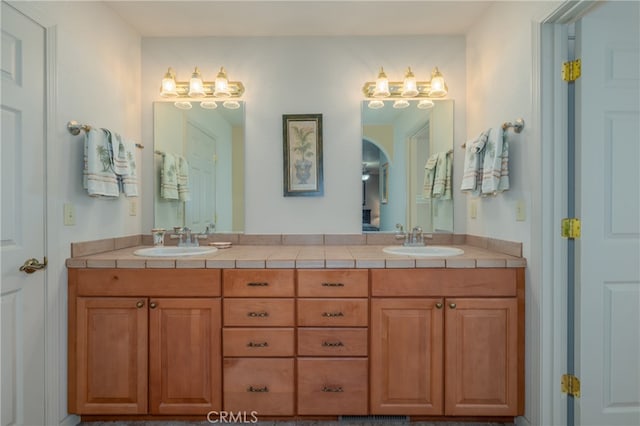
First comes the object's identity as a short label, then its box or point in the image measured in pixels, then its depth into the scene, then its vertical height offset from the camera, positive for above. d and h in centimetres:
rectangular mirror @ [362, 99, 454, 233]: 249 +33
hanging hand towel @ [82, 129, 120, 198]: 187 +26
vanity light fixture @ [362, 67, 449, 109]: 239 +84
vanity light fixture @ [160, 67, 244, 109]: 240 +84
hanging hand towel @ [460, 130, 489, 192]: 204 +29
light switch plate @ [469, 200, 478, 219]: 236 +2
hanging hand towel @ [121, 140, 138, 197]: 210 +22
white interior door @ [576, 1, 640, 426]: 160 -1
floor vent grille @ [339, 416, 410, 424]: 188 -110
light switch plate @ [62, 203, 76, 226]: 181 -1
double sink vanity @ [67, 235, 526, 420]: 181 -65
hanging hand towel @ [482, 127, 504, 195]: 189 +27
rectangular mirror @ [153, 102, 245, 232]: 249 +29
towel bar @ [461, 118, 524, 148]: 180 +46
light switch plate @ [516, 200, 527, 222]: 179 +1
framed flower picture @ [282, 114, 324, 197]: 248 +41
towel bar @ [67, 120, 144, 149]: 183 +45
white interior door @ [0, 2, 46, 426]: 154 -3
